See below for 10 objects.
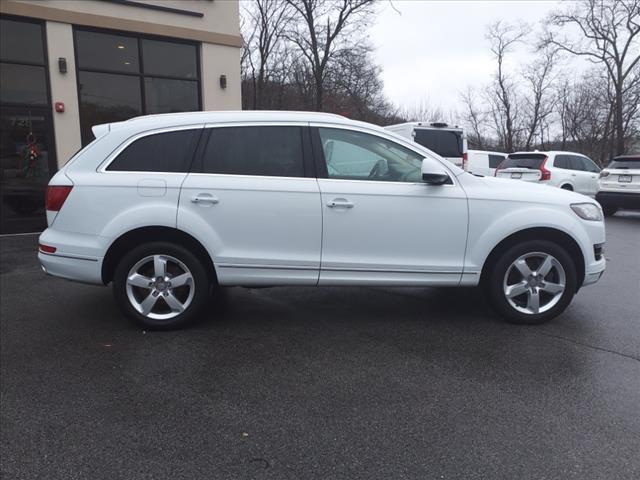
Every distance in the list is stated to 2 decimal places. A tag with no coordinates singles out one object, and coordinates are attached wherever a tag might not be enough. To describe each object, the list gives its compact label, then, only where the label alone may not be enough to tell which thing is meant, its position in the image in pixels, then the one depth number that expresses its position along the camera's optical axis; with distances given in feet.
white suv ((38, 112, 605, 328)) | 13.78
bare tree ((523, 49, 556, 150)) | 139.03
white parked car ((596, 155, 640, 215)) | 41.68
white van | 44.27
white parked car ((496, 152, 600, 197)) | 46.26
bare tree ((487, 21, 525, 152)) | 141.71
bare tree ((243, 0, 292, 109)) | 97.55
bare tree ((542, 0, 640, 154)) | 101.40
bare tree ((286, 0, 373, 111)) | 86.89
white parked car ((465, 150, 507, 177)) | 64.44
